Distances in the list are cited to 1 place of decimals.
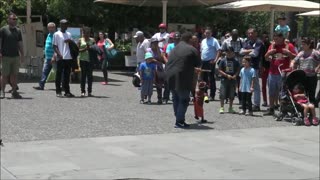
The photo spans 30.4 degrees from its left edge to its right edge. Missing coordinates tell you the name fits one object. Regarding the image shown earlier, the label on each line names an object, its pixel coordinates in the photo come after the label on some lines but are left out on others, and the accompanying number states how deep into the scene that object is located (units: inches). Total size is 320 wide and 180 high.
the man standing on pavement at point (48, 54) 618.8
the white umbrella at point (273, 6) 740.0
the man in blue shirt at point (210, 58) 569.6
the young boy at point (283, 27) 603.6
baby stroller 446.0
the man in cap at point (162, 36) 641.0
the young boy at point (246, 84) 478.3
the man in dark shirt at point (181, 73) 402.9
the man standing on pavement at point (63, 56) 560.1
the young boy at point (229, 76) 482.6
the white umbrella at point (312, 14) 1022.8
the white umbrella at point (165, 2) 791.7
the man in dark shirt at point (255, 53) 497.4
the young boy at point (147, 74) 519.2
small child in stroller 438.0
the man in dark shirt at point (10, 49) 518.3
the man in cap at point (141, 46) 570.7
